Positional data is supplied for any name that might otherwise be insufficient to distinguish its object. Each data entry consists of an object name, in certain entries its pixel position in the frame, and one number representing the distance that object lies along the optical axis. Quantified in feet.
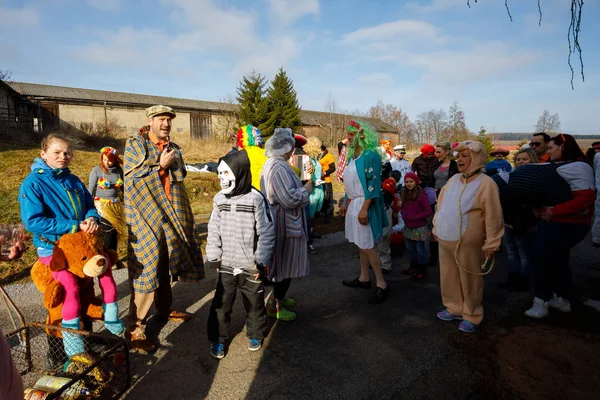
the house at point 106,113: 88.84
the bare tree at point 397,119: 206.18
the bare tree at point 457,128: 128.88
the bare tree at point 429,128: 200.54
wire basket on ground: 7.62
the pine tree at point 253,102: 100.63
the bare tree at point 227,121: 107.04
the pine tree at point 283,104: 103.14
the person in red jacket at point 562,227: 12.23
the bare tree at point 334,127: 116.78
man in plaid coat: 10.87
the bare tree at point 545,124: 165.05
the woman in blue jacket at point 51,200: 8.92
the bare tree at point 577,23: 6.66
